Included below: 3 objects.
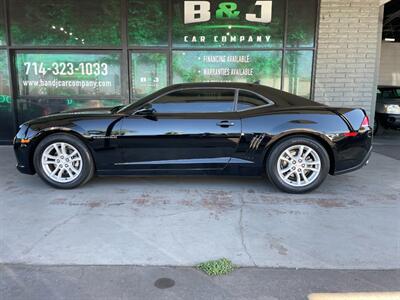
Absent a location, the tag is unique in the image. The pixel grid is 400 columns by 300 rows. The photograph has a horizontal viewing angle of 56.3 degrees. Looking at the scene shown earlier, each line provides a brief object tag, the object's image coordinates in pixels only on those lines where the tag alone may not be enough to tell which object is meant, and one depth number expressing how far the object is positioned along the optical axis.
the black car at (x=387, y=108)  10.54
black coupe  4.70
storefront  7.92
